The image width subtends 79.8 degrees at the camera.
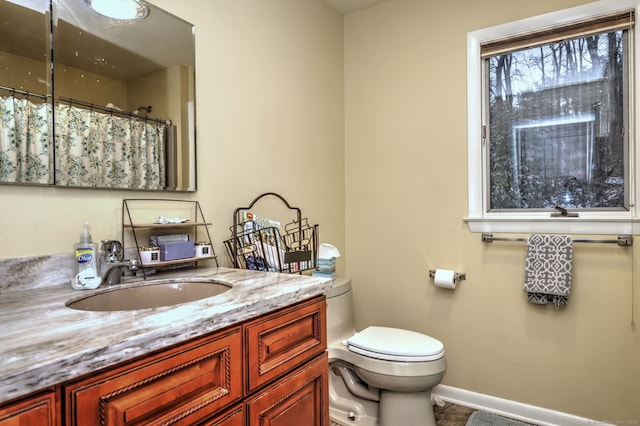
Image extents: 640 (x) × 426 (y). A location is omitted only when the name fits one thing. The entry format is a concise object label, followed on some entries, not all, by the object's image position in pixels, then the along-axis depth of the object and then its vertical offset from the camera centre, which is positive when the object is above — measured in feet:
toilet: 5.49 -2.39
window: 6.01 +1.44
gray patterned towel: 5.92 -0.97
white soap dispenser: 3.34 -0.49
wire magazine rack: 5.03 -0.52
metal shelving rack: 4.18 -0.17
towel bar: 5.72 -0.52
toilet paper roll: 6.82 -1.27
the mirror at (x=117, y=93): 3.65 +1.27
